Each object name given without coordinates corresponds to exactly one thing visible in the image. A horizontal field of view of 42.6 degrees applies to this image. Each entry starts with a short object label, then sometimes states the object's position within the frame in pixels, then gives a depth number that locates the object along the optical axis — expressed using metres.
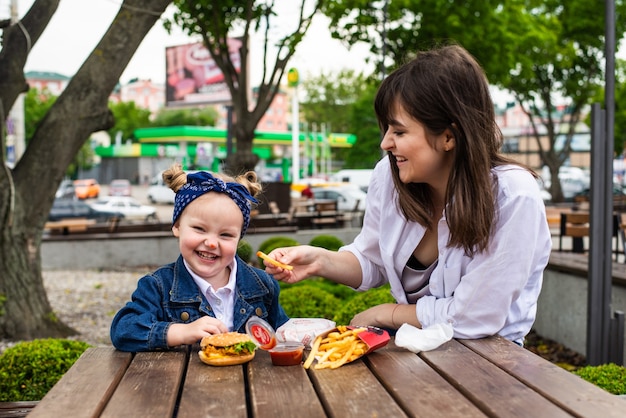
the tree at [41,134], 7.57
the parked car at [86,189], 47.69
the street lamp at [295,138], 47.72
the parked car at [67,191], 42.33
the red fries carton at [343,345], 2.39
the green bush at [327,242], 10.20
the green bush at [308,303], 5.82
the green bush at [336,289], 7.50
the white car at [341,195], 31.86
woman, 2.76
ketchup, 2.40
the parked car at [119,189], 44.83
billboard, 23.64
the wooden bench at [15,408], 3.41
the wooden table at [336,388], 1.96
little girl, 2.81
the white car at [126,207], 29.51
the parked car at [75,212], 24.66
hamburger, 2.38
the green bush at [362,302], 5.22
